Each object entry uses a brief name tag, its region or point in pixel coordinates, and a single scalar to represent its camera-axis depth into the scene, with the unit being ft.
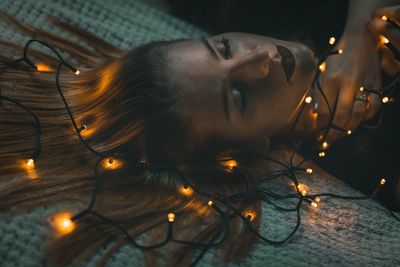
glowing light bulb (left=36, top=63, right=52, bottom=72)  3.51
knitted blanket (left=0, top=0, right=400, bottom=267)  2.30
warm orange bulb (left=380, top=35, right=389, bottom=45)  3.31
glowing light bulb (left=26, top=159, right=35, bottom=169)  2.72
